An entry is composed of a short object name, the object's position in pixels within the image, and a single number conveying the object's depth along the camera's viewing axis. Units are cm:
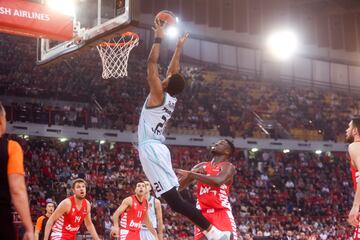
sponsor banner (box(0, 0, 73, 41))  920
